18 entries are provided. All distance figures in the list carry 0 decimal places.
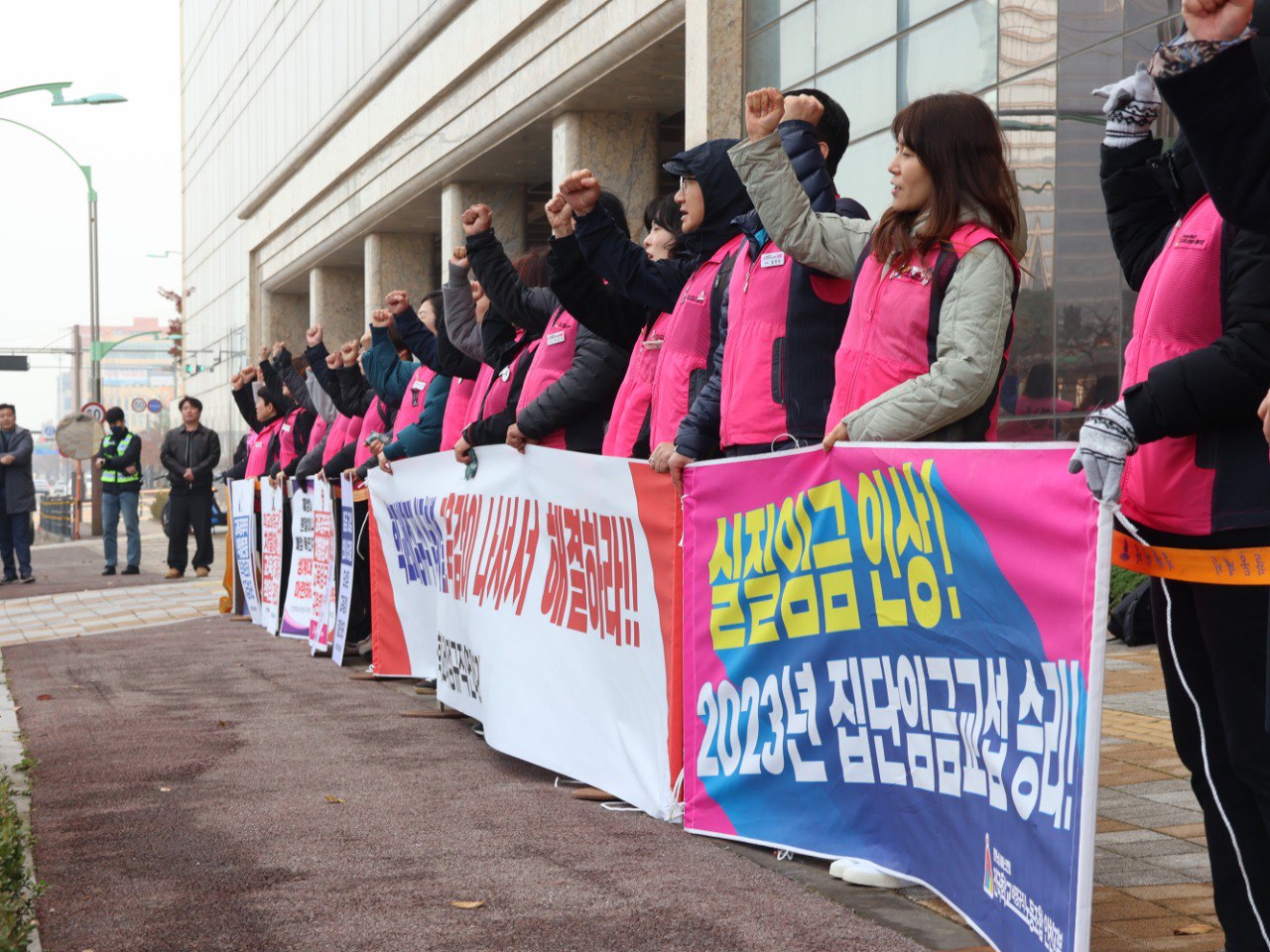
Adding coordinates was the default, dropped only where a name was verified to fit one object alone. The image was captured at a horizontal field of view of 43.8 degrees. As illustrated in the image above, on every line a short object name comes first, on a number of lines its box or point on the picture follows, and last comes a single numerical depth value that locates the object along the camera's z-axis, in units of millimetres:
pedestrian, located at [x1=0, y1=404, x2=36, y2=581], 18719
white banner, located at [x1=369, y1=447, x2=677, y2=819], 5191
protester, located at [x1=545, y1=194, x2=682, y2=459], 6008
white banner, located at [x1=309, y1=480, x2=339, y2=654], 10328
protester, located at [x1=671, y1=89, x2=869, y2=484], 4898
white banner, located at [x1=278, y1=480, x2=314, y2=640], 10953
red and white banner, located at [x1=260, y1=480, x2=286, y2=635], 11656
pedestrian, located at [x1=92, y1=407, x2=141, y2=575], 20062
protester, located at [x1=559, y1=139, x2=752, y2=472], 5516
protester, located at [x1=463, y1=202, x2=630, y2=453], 6500
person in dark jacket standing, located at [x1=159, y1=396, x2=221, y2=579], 19016
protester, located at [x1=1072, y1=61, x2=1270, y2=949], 2875
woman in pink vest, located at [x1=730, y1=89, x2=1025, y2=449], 4117
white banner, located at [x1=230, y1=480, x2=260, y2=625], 12539
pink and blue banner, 3145
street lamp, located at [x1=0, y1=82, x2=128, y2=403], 35875
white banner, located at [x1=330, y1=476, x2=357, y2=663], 9711
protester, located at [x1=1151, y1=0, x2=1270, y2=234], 2607
